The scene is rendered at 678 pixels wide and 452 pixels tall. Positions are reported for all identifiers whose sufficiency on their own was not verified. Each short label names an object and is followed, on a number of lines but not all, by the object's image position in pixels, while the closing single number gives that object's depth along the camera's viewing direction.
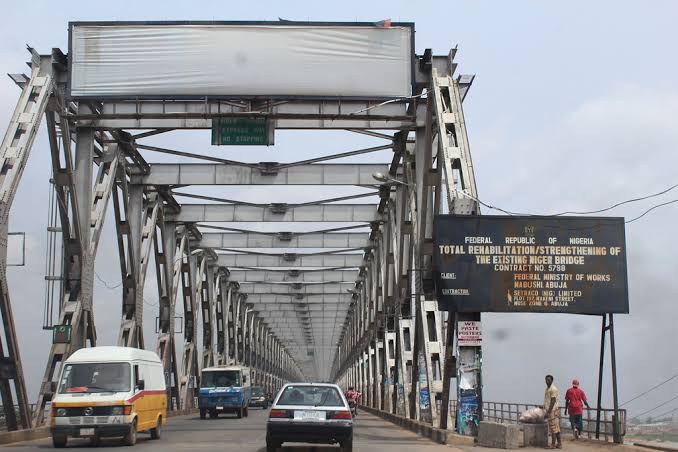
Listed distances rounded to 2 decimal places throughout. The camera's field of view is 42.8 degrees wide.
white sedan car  15.34
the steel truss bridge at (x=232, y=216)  23.59
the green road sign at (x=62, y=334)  25.38
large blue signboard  18.88
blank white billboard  25.28
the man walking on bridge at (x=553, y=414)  17.95
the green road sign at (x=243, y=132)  25.62
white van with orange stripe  18.14
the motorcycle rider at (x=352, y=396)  40.92
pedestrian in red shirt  19.94
